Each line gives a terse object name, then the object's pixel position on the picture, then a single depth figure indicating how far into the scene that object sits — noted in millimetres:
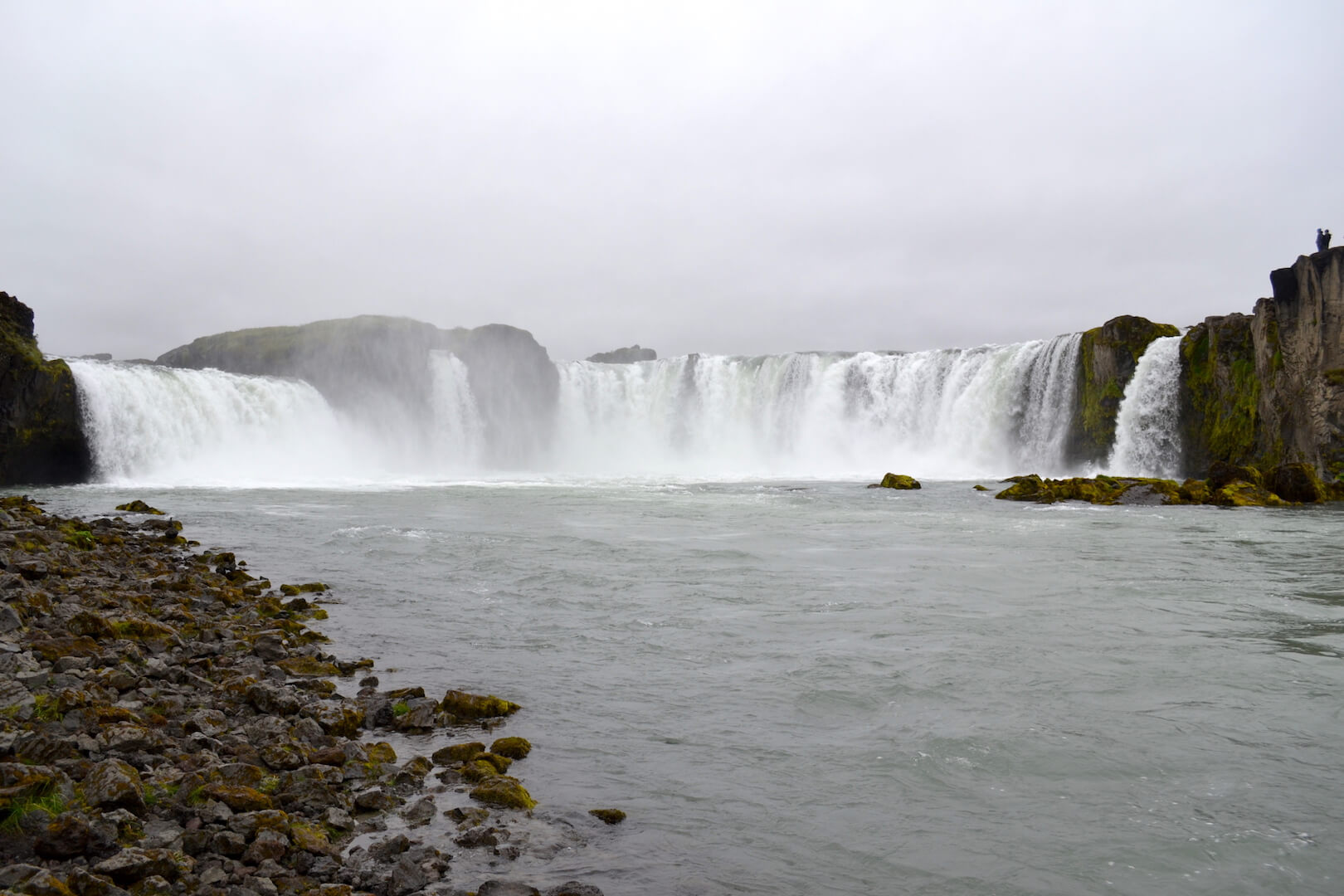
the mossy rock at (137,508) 19906
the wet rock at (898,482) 31188
